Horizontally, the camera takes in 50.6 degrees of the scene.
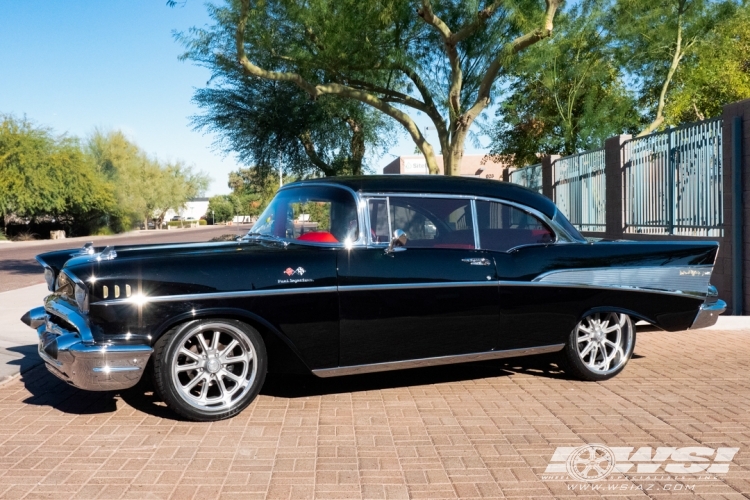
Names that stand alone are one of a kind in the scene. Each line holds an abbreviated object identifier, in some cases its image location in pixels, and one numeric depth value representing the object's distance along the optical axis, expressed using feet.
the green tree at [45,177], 169.89
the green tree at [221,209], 456.45
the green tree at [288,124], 71.92
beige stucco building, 156.15
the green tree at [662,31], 78.59
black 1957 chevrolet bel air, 16.69
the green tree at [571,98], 81.30
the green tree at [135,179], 233.96
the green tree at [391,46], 51.16
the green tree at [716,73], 85.92
